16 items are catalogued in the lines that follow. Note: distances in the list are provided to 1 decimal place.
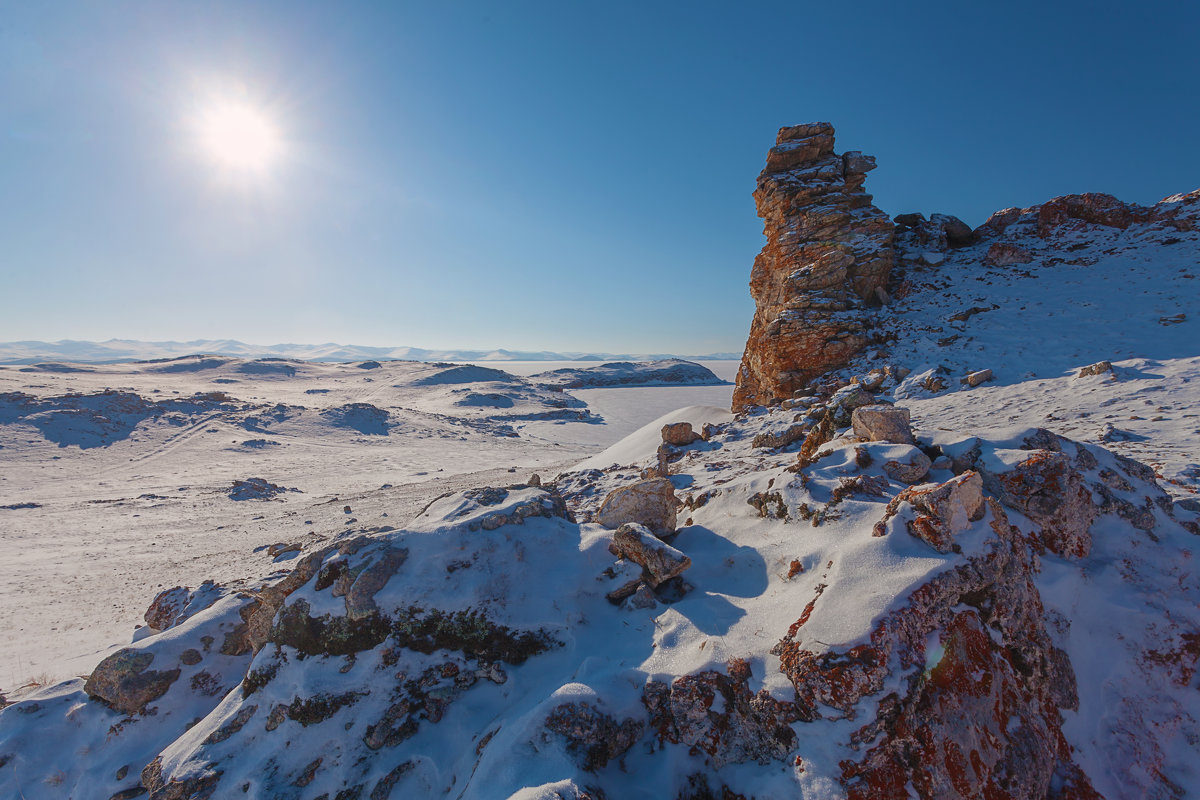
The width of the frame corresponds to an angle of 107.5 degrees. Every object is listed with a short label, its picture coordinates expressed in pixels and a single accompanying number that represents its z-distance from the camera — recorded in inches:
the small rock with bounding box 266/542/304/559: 285.4
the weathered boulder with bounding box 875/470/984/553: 113.5
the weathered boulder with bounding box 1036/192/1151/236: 585.0
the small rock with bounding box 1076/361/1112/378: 332.8
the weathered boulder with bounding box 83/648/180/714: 147.9
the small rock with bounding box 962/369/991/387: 377.1
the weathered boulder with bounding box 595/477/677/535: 191.0
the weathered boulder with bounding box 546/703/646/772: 105.3
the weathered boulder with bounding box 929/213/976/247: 658.2
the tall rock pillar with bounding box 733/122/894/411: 502.9
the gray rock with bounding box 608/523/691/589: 155.3
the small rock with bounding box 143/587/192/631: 192.8
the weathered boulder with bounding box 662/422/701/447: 409.1
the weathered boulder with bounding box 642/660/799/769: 97.6
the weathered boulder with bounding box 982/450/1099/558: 135.3
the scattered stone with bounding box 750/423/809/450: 323.9
